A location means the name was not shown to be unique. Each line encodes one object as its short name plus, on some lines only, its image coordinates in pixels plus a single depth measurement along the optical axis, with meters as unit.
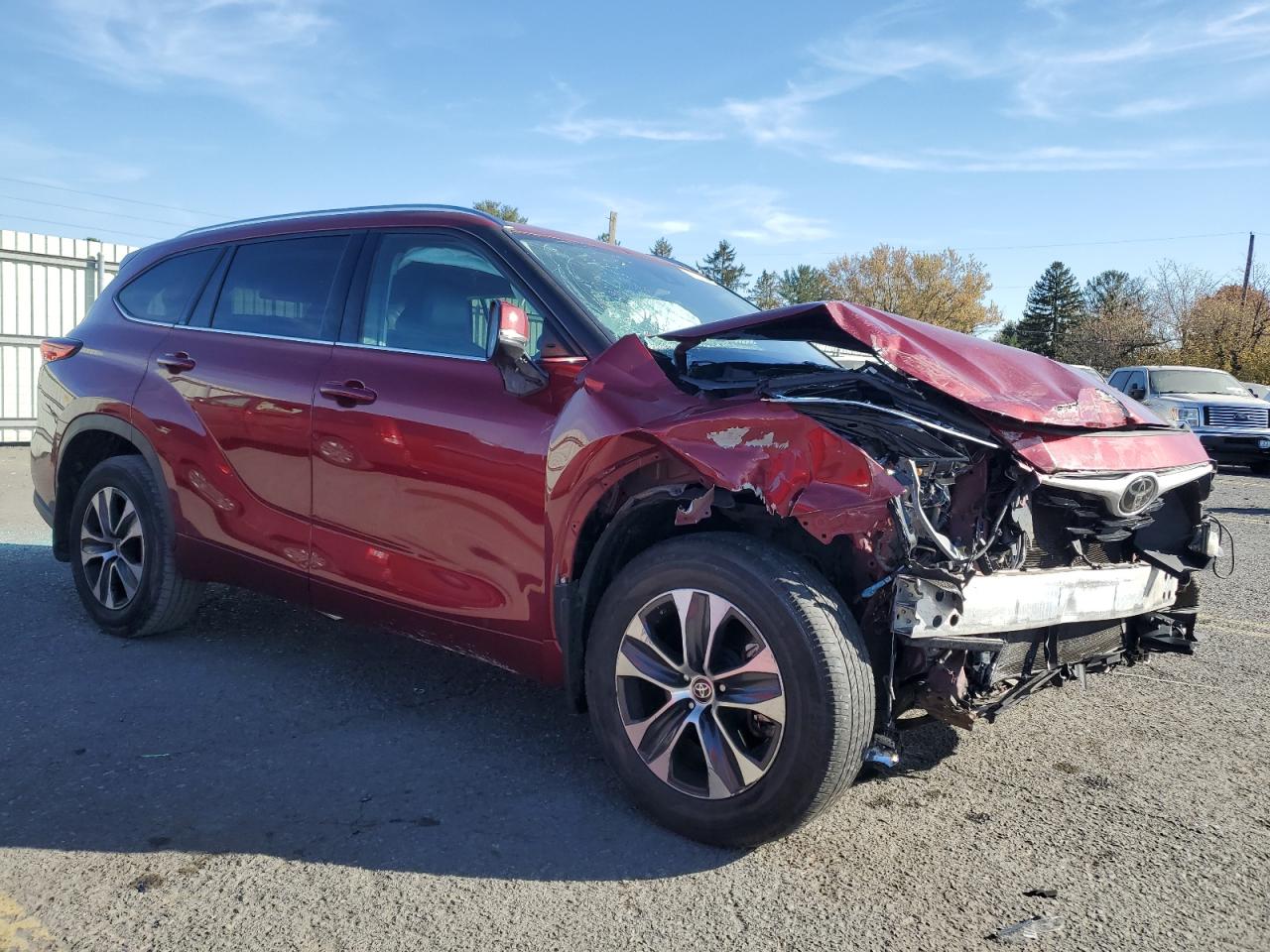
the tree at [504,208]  58.43
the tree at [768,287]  102.81
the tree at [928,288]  76.94
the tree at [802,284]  94.08
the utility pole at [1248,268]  43.13
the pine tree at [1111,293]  61.81
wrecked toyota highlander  2.59
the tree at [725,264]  102.62
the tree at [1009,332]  80.95
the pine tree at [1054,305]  88.81
